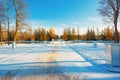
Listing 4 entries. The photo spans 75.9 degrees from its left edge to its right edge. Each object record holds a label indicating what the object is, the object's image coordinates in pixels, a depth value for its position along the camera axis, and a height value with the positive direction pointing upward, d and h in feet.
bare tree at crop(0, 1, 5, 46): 45.70 +15.94
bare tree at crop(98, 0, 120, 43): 40.67 +14.84
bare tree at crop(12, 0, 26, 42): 47.60 +17.98
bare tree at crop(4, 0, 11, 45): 47.45 +18.93
